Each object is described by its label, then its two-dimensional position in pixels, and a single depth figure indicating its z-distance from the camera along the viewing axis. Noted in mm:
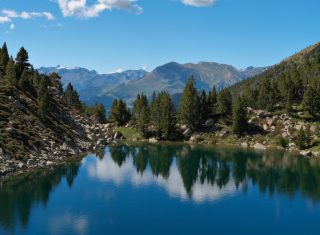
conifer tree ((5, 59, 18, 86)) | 131375
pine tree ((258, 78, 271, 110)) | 181375
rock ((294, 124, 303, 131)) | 154000
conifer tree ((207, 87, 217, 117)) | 181925
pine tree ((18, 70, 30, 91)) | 135000
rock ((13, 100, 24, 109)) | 115812
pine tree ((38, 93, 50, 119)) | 122562
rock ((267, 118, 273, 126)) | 164275
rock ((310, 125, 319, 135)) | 147575
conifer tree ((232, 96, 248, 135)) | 161750
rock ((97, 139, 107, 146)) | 152325
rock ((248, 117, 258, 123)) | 169125
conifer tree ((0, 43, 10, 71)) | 146125
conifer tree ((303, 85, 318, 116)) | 162500
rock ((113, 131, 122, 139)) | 179525
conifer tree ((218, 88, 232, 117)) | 179612
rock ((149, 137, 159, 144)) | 168925
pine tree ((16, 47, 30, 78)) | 149950
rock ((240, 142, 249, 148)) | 156125
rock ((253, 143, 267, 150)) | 151500
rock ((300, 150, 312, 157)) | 135425
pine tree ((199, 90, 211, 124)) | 177750
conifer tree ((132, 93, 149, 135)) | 175625
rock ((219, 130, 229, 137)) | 166625
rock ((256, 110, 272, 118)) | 172000
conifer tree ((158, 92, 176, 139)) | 169500
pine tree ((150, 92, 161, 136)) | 173500
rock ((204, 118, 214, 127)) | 175375
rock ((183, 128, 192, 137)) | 173388
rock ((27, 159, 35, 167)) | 96962
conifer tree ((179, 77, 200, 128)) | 173750
